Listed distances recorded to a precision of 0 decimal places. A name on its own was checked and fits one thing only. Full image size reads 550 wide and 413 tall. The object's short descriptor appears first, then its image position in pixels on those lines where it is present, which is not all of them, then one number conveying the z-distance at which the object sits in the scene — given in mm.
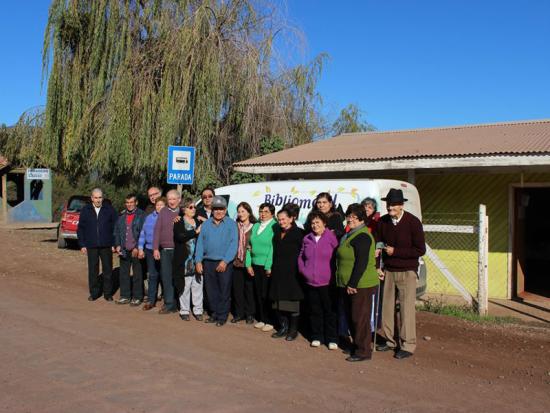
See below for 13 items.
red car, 17000
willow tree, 14250
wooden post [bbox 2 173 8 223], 28297
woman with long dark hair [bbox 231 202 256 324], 8188
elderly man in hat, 6555
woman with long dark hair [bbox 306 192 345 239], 7359
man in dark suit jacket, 9828
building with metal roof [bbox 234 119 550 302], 10180
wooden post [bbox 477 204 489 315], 8820
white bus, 8328
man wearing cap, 8039
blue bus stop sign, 10594
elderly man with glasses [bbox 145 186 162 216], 9305
